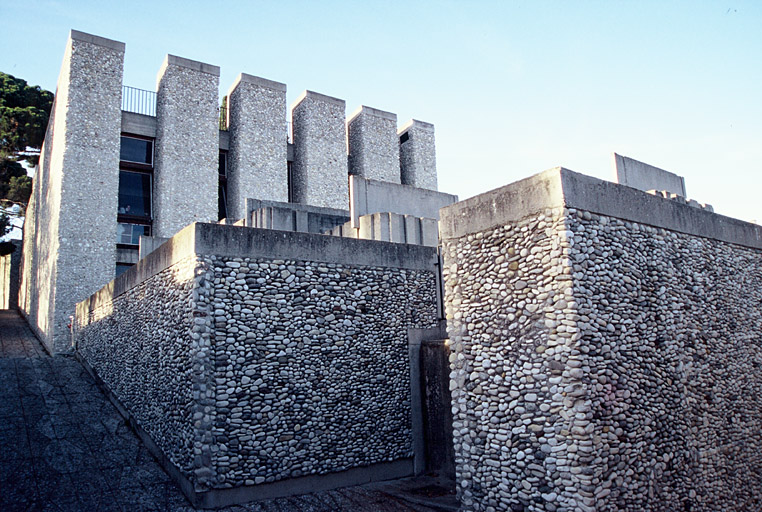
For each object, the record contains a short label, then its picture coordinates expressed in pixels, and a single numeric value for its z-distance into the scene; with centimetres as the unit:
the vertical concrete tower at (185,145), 2316
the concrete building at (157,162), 2052
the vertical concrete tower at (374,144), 2983
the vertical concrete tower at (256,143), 2534
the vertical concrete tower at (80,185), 1998
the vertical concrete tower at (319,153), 2730
